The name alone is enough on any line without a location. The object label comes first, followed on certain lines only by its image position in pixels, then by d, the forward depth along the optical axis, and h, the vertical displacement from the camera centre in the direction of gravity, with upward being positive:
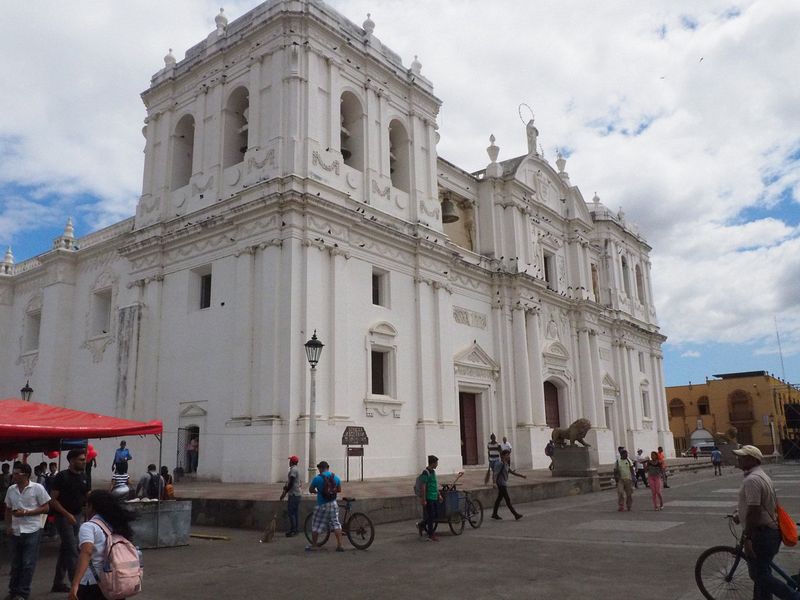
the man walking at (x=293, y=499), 12.70 -0.88
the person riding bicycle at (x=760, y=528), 5.87 -0.76
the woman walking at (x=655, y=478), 15.87 -0.79
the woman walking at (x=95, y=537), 4.56 -0.54
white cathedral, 19.38 +6.00
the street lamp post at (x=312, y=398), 14.78 +1.16
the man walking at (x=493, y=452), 19.73 -0.13
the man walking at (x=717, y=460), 30.34 -0.77
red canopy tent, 10.09 +0.52
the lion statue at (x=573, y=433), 22.47 +0.43
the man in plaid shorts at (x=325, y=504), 10.92 -0.86
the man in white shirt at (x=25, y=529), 7.50 -0.80
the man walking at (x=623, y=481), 15.73 -0.84
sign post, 18.11 +0.32
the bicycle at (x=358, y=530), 10.88 -1.28
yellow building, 59.31 +3.10
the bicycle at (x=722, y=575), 6.45 -1.27
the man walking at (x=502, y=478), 14.73 -0.67
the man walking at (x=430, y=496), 11.81 -0.83
